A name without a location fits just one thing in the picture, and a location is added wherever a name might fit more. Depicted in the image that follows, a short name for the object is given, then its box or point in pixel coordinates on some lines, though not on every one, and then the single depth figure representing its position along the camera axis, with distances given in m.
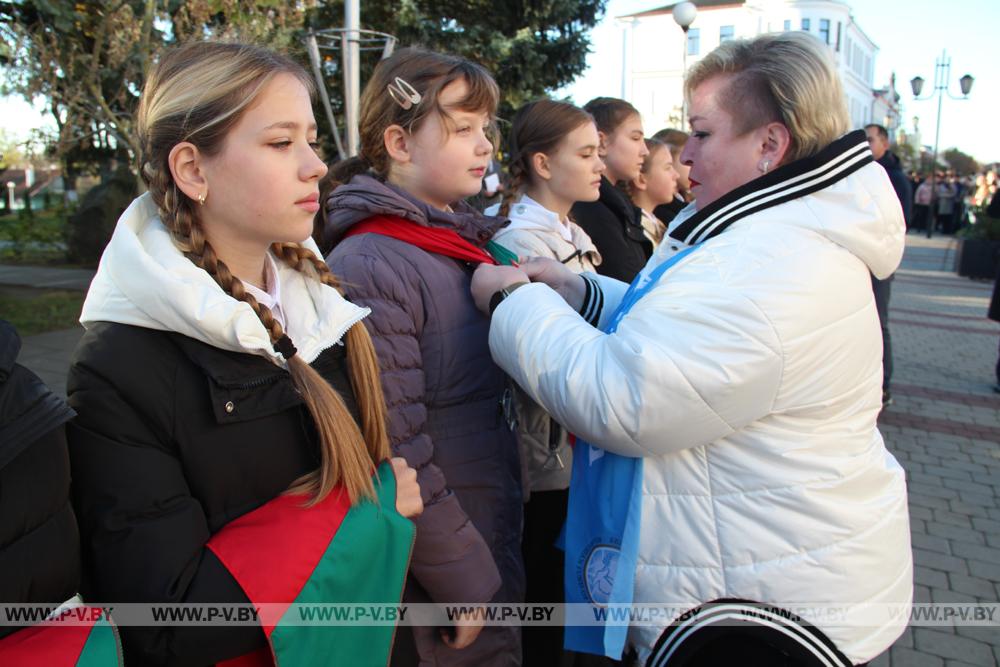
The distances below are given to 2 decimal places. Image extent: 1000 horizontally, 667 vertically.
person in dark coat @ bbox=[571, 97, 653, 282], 3.57
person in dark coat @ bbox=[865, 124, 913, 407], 6.29
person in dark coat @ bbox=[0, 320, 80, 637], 1.03
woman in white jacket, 1.51
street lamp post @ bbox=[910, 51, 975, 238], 25.41
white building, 57.38
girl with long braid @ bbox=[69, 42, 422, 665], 1.21
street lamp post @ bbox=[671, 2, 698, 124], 14.66
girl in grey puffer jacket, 1.80
